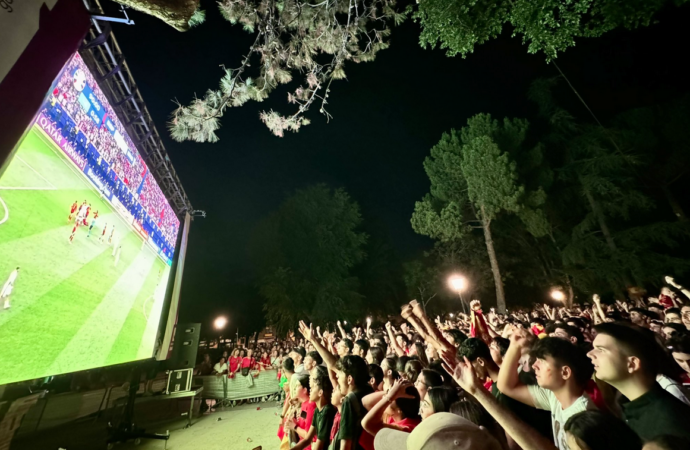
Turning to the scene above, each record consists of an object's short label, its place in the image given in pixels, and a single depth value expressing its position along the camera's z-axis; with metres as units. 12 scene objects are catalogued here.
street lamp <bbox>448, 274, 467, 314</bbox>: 8.04
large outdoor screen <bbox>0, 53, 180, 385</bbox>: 3.50
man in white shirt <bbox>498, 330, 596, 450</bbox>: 1.99
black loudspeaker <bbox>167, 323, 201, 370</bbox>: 9.61
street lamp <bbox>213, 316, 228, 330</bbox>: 23.17
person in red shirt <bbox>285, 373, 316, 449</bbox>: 3.65
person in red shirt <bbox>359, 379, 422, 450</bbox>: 2.47
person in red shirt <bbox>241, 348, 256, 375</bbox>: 11.20
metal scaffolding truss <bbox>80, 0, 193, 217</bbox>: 4.40
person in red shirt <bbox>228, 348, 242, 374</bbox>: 11.13
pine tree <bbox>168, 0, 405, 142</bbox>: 4.56
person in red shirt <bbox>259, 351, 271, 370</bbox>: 11.95
